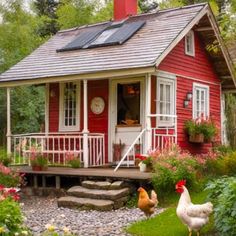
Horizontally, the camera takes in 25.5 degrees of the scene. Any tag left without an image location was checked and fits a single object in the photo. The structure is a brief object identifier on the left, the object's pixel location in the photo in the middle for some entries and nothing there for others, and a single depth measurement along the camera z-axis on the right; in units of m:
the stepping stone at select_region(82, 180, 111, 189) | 11.46
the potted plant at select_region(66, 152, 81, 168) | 14.07
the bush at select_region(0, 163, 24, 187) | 11.75
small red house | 13.91
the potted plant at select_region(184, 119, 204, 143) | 15.02
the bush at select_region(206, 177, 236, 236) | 6.79
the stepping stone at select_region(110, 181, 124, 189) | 11.36
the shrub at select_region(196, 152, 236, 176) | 12.13
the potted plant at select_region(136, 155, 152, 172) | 12.18
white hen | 7.50
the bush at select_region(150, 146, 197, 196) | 10.96
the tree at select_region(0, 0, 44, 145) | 29.48
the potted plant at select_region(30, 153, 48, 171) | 13.59
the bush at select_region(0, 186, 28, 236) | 6.30
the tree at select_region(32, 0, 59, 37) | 39.22
